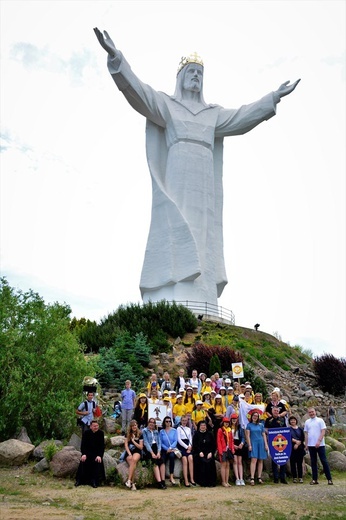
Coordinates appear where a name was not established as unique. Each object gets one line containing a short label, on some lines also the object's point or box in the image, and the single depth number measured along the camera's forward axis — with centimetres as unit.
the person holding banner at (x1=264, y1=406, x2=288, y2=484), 1009
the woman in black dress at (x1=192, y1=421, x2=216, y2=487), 965
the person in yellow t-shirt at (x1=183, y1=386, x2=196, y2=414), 1075
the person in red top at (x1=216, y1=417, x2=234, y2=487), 972
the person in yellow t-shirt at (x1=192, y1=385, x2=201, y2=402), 1095
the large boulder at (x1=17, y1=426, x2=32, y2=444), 1110
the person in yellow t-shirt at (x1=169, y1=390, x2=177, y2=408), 1090
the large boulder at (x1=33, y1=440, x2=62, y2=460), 1041
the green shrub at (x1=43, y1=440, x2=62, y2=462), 980
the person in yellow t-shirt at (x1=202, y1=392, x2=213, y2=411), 1066
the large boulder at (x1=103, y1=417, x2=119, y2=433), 1206
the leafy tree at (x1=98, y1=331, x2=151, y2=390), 1673
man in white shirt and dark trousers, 989
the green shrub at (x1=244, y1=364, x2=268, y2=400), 1641
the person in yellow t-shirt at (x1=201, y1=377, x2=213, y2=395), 1195
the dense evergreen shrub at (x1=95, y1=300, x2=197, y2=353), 2048
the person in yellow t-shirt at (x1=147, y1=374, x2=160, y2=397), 1144
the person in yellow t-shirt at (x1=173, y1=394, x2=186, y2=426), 1067
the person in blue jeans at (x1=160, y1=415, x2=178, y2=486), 952
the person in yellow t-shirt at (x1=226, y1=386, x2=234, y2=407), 1143
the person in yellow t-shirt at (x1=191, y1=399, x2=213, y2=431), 1025
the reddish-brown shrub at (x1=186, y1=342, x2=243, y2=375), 1770
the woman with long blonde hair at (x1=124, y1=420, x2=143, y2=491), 902
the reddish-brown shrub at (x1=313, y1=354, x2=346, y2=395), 1986
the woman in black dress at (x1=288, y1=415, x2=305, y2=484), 1024
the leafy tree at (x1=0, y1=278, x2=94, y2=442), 1132
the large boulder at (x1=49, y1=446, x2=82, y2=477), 945
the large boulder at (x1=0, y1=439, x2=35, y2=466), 1014
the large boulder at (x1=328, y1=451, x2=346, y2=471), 1152
